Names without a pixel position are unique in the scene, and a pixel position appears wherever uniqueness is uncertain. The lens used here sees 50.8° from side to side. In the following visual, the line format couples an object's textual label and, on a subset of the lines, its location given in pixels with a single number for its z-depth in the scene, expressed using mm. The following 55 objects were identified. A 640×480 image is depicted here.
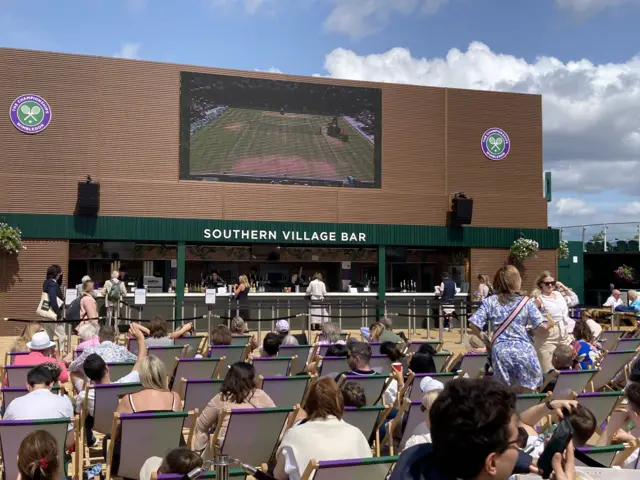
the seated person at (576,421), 3514
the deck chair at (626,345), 9164
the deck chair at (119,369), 6668
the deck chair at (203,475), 3035
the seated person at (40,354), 7195
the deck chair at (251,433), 4598
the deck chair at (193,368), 7121
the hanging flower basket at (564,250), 27350
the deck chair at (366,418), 4801
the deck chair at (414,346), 8974
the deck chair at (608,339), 10367
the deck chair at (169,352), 7895
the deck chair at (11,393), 5426
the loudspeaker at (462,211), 20797
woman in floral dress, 5492
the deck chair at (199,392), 5762
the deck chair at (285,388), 5941
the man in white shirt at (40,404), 4805
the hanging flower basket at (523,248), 21391
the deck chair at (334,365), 7289
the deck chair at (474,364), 7539
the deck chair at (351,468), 3303
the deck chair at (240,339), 9680
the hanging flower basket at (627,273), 26453
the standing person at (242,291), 17438
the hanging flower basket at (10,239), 16688
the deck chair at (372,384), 6028
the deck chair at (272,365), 7230
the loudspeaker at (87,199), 17562
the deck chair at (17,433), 4215
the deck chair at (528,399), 4969
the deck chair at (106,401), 5488
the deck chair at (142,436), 4414
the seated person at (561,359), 6688
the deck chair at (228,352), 8125
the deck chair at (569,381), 6242
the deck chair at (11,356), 7449
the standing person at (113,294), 15375
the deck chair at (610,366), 7801
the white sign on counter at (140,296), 16344
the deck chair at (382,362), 7395
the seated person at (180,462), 3312
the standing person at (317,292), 18469
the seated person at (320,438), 3834
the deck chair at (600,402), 5176
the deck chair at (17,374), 6680
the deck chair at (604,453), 3424
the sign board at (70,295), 15193
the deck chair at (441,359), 7781
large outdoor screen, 19109
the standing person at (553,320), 7461
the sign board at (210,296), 17141
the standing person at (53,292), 13281
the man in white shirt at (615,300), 17219
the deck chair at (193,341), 9875
